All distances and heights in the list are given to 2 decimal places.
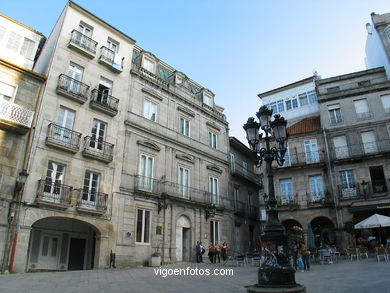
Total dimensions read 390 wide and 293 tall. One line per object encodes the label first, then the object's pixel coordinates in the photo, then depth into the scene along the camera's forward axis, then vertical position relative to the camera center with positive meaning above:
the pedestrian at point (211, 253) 20.17 -0.44
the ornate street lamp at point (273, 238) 7.50 +0.20
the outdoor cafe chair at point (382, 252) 15.69 -0.30
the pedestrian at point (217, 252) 20.00 -0.37
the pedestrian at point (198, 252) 19.54 -0.39
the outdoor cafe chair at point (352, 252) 18.02 -0.36
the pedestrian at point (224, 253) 19.59 -0.42
